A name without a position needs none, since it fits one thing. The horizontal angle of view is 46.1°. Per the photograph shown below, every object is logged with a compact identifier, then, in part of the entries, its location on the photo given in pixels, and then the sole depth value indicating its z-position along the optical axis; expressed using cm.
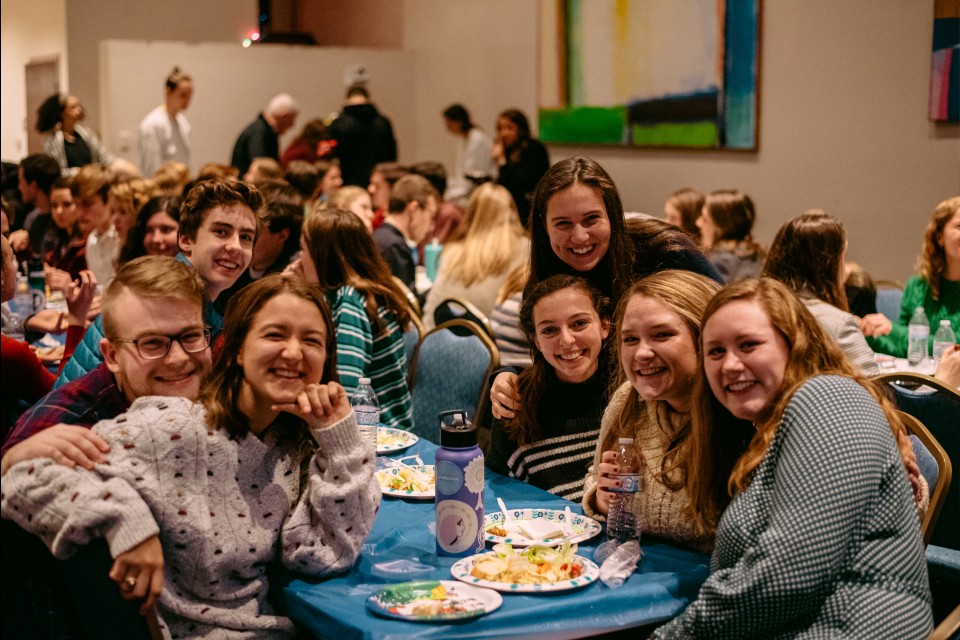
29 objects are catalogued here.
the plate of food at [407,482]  272
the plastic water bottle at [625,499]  238
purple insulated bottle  227
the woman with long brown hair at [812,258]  420
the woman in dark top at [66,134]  963
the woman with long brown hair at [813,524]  188
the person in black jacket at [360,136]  1007
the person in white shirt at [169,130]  998
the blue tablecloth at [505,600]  198
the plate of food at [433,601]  199
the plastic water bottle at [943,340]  453
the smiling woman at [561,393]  285
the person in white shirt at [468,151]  1042
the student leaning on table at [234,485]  192
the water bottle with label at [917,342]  464
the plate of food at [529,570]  212
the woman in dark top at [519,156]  920
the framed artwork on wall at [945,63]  641
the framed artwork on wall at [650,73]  805
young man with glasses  224
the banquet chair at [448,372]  382
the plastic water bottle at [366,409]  312
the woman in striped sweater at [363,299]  382
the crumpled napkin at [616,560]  217
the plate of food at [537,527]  240
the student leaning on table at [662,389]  238
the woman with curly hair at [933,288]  482
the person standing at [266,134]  1020
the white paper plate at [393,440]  319
